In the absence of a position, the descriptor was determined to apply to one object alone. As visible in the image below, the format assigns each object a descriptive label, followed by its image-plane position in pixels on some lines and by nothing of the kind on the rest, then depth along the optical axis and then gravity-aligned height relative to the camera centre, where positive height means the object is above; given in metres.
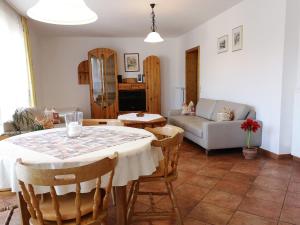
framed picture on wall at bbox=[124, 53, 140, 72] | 6.94 +0.61
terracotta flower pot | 3.44 -1.03
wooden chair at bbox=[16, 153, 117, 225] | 1.14 -0.57
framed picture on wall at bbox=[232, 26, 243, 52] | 4.08 +0.74
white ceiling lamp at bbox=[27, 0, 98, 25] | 1.67 +0.52
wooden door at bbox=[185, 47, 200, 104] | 6.50 +0.23
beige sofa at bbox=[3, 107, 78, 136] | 3.35 -0.58
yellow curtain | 4.63 +0.46
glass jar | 1.86 -0.31
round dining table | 1.34 -0.41
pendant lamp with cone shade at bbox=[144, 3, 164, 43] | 3.87 +0.73
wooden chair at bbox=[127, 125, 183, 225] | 1.69 -0.70
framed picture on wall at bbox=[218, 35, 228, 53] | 4.55 +0.72
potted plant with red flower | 3.38 -0.73
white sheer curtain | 3.54 +0.33
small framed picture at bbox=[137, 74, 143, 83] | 6.84 +0.14
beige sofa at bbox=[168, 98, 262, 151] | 3.57 -0.77
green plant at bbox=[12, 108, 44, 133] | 3.45 -0.52
